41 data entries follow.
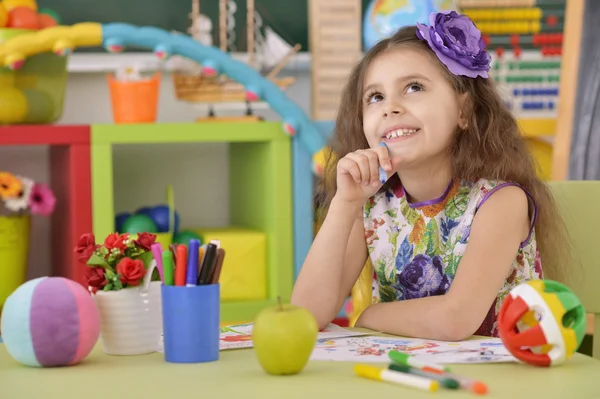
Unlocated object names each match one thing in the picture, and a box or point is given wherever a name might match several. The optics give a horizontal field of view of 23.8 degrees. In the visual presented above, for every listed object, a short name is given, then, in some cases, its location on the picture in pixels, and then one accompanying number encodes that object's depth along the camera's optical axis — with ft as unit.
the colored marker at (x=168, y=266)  5.71
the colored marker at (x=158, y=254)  5.84
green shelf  12.11
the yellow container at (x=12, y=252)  11.82
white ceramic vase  5.91
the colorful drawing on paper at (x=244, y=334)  6.13
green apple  5.41
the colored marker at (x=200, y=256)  5.73
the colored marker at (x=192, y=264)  5.68
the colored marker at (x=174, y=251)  5.78
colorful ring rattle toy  5.55
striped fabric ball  5.63
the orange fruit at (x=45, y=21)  12.16
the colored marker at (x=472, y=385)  5.12
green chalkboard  14.00
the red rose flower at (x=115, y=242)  6.00
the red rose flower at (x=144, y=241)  6.04
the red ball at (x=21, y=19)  11.93
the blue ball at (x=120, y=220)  12.62
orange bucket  12.49
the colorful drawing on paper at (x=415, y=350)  5.76
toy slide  11.63
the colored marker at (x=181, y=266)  5.70
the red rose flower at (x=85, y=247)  6.05
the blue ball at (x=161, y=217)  12.67
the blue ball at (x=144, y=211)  12.79
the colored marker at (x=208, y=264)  5.69
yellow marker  5.15
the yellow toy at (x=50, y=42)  11.55
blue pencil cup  5.70
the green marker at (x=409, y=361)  5.35
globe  13.28
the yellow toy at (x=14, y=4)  12.09
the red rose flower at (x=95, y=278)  5.94
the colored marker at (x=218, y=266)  5.72
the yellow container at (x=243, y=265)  12.62
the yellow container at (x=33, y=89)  11.81
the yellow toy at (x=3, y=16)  11.83
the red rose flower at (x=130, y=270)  5.92
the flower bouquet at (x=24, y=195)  11.84
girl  7.04
